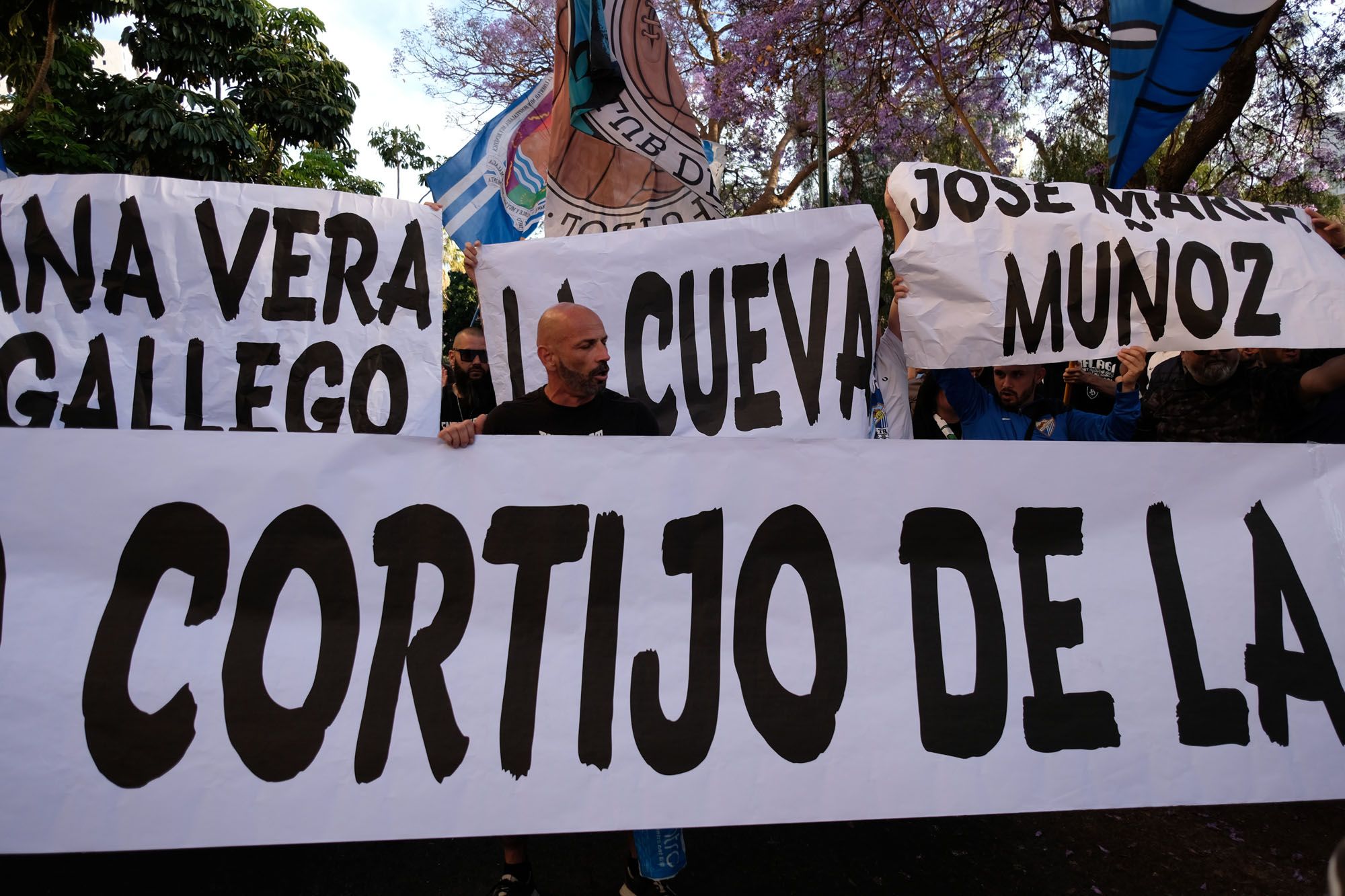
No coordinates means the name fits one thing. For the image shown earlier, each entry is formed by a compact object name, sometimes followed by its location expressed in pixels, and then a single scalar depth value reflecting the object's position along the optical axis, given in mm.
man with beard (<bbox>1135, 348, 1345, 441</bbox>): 3365
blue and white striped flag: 5914
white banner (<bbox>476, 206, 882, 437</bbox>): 3199
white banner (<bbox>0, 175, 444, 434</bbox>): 3092
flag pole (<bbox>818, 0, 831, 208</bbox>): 8836
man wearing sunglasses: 4754
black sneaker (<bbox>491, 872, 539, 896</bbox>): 2625
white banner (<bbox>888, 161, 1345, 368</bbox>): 2922
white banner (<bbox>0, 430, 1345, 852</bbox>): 2061
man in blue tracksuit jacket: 3414
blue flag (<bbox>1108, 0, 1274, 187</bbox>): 3270
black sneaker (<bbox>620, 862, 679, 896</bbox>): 2594
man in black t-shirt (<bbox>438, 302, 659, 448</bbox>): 2857
